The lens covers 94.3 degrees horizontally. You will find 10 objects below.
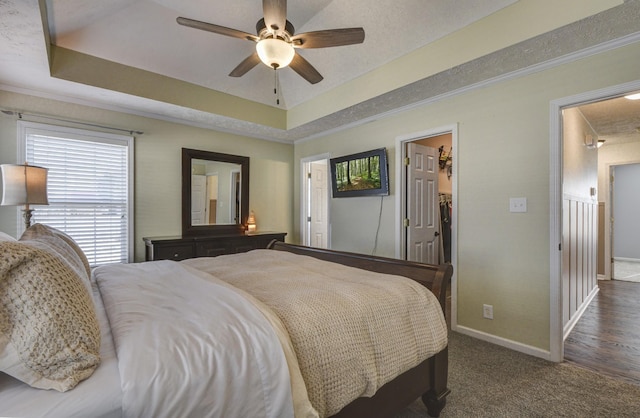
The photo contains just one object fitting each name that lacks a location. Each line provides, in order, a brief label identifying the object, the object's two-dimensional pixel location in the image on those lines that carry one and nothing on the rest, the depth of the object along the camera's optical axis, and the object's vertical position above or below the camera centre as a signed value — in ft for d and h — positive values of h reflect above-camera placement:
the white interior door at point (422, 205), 11.93 +0.10
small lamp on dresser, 14.85 -0.81
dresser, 11.21 -1.54
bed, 2.54 -1.46
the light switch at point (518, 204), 8.43 +0.09
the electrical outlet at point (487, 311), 9.05 -3.20
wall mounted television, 12.26 +1.49
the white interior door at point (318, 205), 17.17 +0.16
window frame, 9.81 +2.56
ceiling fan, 6.45 +3.98
